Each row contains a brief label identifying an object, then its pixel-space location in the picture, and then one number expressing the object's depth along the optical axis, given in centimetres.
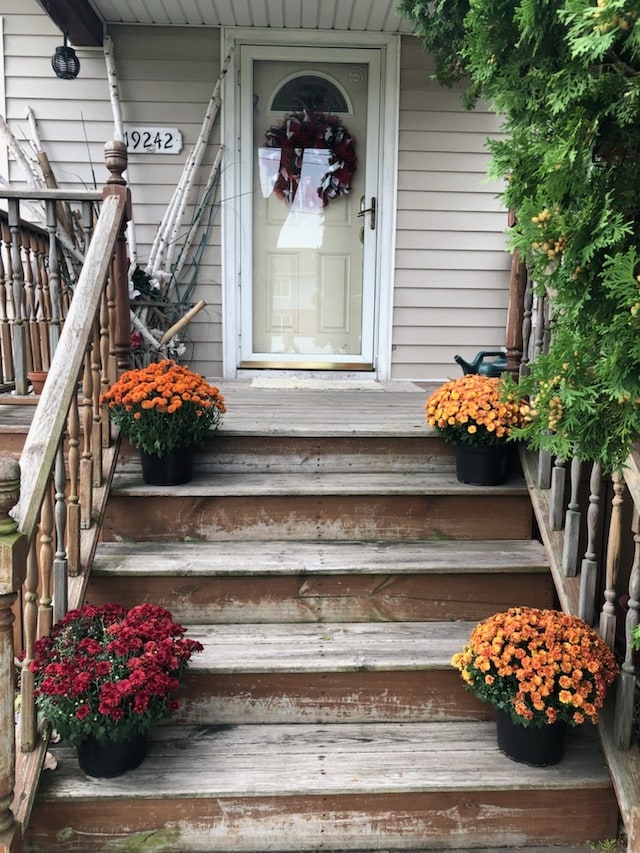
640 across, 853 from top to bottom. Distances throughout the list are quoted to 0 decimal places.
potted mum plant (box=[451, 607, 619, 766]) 171
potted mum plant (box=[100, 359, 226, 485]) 242
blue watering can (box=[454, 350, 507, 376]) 325
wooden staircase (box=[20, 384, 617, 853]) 175
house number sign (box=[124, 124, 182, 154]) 423
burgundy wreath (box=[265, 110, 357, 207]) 436
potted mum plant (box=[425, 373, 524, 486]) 248
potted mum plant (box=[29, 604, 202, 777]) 166
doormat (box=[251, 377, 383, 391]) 409
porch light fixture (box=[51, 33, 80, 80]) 399
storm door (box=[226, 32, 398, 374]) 431
